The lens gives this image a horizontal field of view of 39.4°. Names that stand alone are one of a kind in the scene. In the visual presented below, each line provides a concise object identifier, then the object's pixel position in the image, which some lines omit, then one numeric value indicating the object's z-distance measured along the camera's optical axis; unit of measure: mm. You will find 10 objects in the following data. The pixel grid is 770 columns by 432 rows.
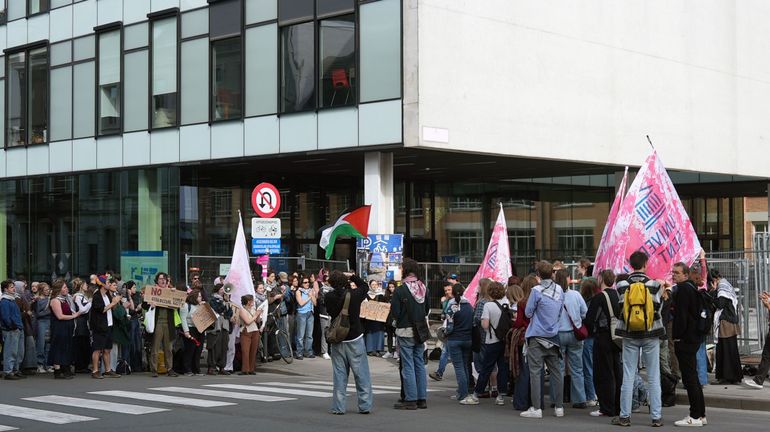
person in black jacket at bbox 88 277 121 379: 20125
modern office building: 26703
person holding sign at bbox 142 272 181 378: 20578
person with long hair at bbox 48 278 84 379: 20203
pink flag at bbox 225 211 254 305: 20766
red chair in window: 26922
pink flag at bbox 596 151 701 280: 14289
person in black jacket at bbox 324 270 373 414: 13953
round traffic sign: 22672
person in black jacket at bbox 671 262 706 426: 12562
